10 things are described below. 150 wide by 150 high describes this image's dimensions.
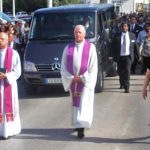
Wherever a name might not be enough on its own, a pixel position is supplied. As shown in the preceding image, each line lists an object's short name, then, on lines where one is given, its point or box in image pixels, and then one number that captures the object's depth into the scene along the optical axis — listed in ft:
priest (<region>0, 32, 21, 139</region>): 28.96
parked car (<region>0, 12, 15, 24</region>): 101.53
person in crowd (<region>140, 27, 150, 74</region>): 51.98
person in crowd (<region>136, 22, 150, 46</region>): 58.39
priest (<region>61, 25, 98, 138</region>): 29.01
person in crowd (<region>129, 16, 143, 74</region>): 65.26
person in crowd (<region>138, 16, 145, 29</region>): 66.18
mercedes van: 44.57
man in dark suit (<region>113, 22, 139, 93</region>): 46.83
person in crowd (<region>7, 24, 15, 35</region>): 52.68
